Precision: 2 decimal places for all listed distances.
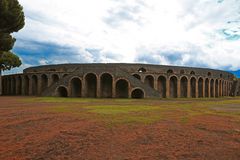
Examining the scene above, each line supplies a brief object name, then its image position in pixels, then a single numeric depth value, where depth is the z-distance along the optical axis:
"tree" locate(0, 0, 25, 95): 22.97
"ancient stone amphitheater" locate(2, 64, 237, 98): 30.60
